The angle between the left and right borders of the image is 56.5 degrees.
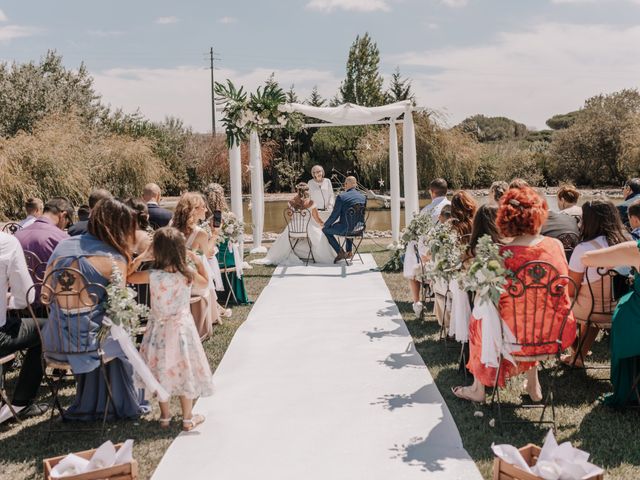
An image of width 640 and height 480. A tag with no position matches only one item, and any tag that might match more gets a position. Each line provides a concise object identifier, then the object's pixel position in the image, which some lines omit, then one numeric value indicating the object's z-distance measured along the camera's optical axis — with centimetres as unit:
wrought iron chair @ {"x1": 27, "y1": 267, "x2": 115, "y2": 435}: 392
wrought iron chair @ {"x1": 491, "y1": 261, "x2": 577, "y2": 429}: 388
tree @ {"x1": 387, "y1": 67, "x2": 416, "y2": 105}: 4972
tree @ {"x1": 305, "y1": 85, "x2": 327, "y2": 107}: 4538
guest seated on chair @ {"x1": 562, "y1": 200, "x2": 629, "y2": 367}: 464
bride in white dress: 1084
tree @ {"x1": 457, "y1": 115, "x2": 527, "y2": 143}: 6707
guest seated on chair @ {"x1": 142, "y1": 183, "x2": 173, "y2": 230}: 675
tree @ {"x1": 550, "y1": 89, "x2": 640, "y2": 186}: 3931
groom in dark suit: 1031
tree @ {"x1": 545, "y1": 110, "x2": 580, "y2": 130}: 7350
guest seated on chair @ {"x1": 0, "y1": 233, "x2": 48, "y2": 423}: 416
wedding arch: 1069
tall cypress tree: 4659
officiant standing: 1155
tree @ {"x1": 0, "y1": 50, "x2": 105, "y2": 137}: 2859
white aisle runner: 354
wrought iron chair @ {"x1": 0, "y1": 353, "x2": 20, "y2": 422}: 417
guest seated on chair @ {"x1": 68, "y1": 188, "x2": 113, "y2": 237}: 593
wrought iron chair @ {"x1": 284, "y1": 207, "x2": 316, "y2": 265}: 1054
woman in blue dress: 398
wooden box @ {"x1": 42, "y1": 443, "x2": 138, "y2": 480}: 284
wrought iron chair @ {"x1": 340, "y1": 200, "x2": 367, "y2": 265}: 1030
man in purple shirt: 536
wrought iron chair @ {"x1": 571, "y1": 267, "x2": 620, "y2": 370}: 469
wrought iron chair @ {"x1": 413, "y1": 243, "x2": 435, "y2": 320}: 672
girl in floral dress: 406
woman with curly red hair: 395
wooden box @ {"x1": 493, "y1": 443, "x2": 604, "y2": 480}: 280
